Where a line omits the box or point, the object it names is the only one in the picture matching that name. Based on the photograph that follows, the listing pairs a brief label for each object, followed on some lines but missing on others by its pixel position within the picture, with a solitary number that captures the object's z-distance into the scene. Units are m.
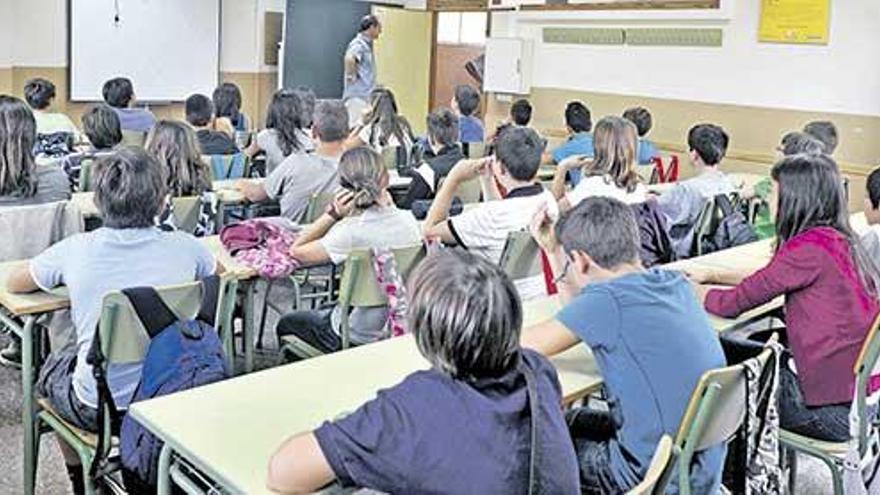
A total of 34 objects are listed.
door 9.97
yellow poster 6.87
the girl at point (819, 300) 2.66
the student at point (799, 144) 4.72
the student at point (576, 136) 6.56
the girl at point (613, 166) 4.25
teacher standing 8.98
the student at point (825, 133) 5.81
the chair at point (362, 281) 3.01
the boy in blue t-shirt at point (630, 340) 2.06
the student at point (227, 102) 6.72
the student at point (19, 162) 3.51
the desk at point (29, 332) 2.67
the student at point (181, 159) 3.97
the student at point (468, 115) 7.37
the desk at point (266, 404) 1.74
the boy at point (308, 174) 4.58
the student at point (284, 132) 5.54
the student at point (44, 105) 6.21
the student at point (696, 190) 5.09
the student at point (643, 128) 6.89
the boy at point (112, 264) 2.46
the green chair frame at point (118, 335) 2.30
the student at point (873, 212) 3.58
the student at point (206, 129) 5.52
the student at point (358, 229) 3.21
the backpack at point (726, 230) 4.82
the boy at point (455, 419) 1.47
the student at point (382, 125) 6.39
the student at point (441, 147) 5.31
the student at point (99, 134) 5.03
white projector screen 8.61
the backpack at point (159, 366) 2.20
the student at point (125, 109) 6.27
